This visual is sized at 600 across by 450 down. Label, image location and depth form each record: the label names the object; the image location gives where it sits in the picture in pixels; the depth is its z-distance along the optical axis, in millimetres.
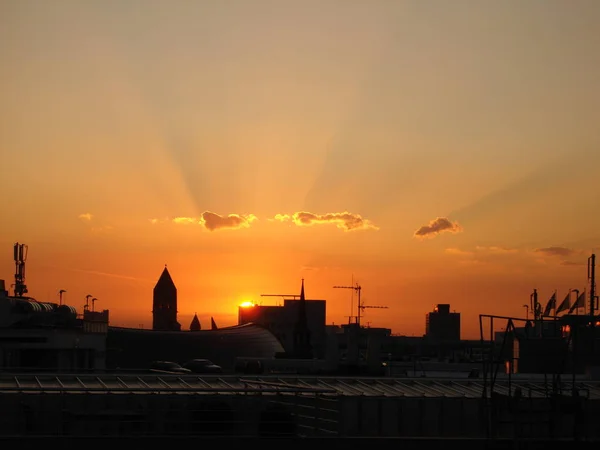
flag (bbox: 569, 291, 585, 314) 79062
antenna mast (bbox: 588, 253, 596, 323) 91831
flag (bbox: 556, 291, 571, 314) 85706
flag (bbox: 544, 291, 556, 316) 97831
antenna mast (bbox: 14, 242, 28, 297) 148375
